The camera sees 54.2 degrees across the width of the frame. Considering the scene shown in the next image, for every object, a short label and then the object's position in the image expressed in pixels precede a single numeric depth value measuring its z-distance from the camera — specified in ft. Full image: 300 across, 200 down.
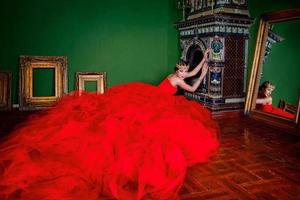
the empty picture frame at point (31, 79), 16.55
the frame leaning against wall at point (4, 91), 16.29
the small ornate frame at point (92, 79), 17.90
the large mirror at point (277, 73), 12.61
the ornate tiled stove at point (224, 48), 15.08
